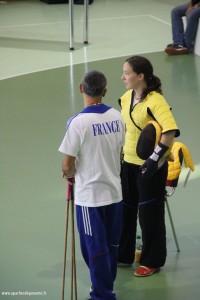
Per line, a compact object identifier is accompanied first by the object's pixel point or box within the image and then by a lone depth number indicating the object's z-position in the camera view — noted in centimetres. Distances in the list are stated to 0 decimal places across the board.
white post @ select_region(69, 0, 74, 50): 2116
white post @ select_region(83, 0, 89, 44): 2235
